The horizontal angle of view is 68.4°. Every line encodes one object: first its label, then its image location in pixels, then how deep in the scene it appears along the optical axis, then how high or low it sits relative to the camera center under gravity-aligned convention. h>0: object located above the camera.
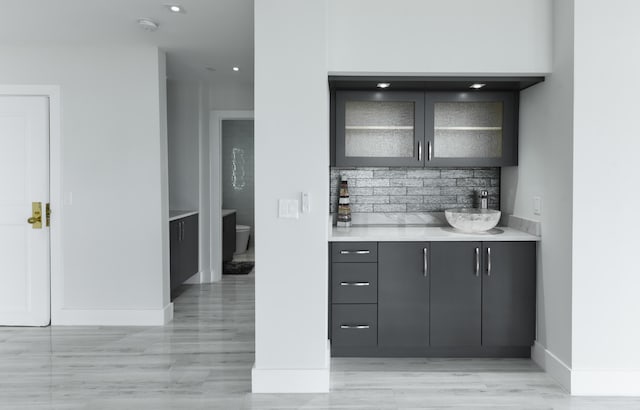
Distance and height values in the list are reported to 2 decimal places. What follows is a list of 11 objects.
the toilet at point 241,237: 7.74 -0.86
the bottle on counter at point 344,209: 3.67 -0.18
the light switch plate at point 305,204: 2.78 -0.11
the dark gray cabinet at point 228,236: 6.83 -0.76
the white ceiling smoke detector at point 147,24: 3.43 +1.19
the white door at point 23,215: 4.14 -0.26
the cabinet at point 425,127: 3.48 +0.44
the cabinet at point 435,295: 3.20 -0.74
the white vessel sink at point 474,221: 3.33 -0.25
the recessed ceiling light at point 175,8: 3.12 +1.19
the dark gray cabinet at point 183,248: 4.81 -0.69
